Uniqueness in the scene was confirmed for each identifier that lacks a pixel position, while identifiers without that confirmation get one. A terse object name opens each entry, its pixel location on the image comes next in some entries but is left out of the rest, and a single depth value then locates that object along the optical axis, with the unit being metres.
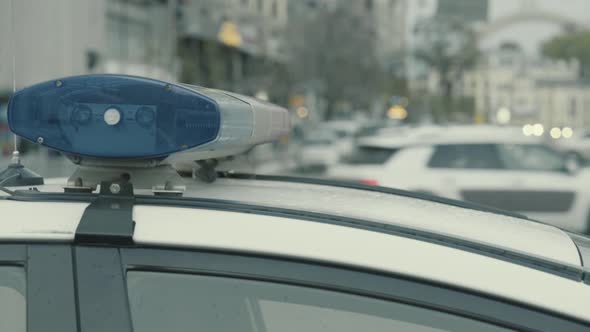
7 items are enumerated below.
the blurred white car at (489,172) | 12.59
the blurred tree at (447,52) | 78.81
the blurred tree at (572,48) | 94.06
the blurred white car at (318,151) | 36.06
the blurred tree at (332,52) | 56.69
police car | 1.78
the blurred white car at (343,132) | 39.52
